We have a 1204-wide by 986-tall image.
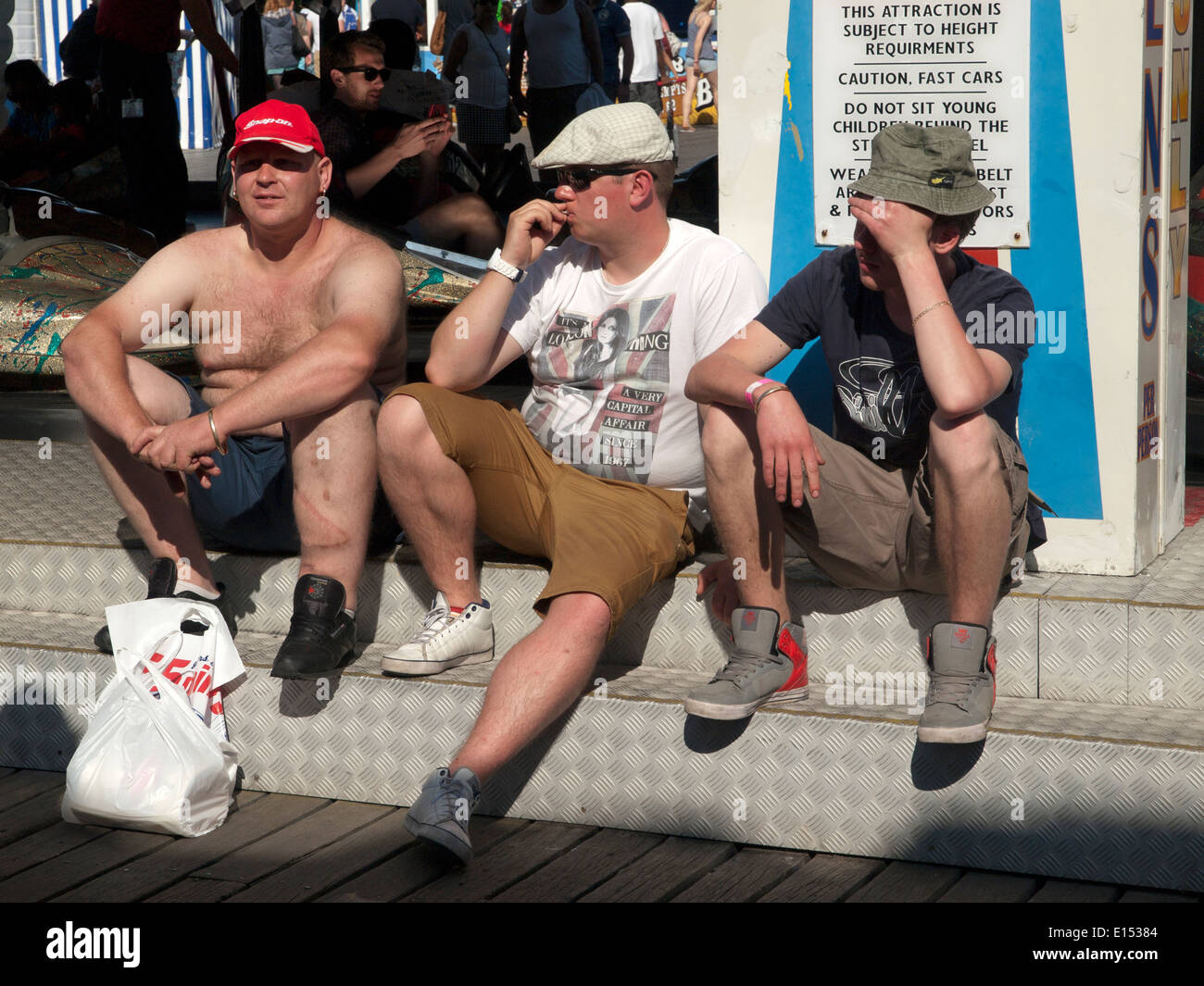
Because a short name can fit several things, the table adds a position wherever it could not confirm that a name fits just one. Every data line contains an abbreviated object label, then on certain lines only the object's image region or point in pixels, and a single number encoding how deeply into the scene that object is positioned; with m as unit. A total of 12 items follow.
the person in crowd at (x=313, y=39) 34.91
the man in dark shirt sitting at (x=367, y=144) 11.40
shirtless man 6.26
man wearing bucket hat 5.48
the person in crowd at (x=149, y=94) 14.79
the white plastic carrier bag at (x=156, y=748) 5.91
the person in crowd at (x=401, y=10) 23.94
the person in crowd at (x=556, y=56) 18.80
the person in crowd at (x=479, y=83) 18.27
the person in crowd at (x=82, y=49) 23.73
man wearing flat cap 6.26
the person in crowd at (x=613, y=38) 24.70
